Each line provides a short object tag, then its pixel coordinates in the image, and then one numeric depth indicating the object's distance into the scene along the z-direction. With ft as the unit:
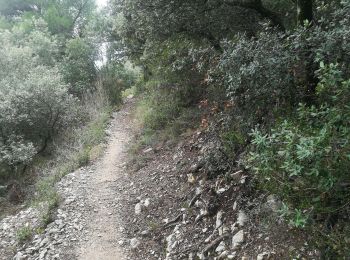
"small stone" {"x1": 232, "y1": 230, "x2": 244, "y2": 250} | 14.06
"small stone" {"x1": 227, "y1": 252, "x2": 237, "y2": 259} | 13.73
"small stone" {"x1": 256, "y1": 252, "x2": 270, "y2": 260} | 12.61
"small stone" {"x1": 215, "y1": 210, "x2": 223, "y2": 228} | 15.97
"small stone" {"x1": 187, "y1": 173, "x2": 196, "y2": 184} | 20.45
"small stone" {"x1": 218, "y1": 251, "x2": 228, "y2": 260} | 14.10
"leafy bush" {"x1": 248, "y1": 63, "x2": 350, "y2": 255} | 8.10
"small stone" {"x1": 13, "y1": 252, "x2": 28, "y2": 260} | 19.39
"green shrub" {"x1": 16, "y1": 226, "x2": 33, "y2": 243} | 21.16
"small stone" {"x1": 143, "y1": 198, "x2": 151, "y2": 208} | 21.35
